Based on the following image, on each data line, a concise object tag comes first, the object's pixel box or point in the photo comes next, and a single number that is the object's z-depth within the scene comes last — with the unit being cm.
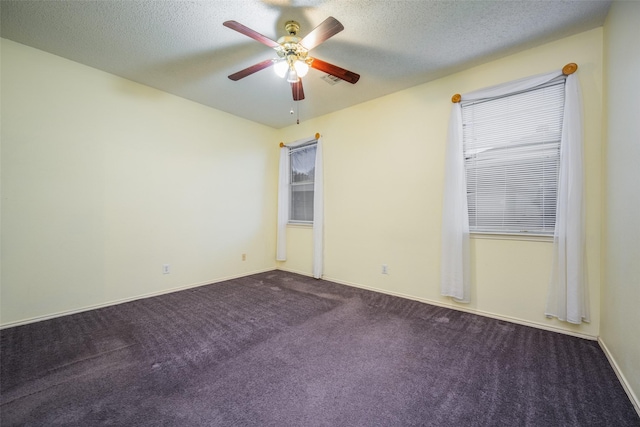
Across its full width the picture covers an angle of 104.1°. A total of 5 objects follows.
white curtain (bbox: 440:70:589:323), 200
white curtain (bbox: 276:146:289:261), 438
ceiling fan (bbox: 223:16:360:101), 182
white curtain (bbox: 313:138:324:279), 380
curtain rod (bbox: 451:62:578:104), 204
